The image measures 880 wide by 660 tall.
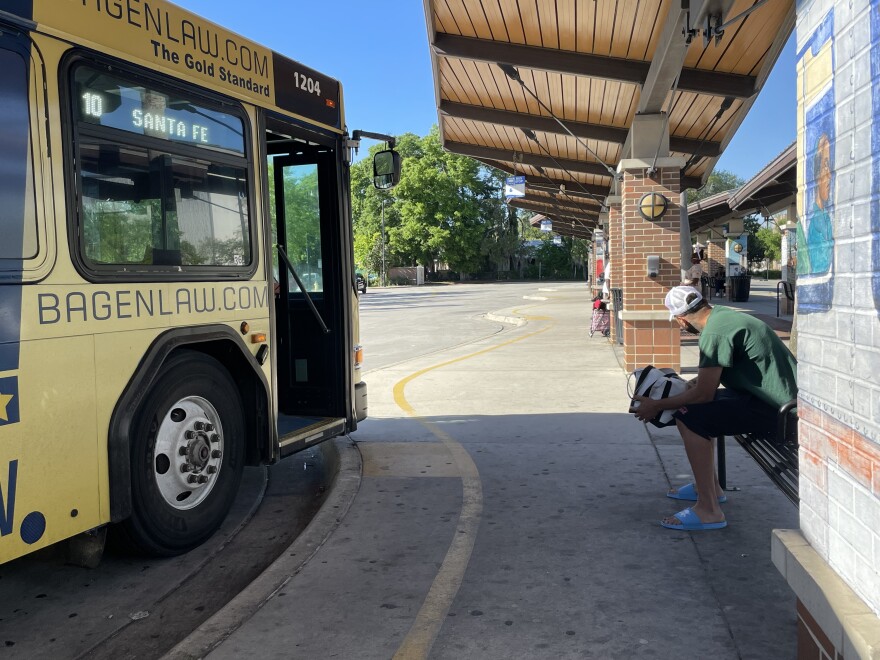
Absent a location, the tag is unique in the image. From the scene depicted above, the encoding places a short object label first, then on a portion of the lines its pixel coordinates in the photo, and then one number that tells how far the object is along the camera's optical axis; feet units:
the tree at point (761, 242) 259.27
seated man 14.24
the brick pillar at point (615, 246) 50.11
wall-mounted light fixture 32.65
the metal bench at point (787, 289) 64.28
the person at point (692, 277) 38.34
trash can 89.47
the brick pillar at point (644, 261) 32.81
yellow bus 11.33
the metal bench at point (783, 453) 13.12
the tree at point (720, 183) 312.50
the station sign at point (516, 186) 53.16
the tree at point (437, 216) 236.43
